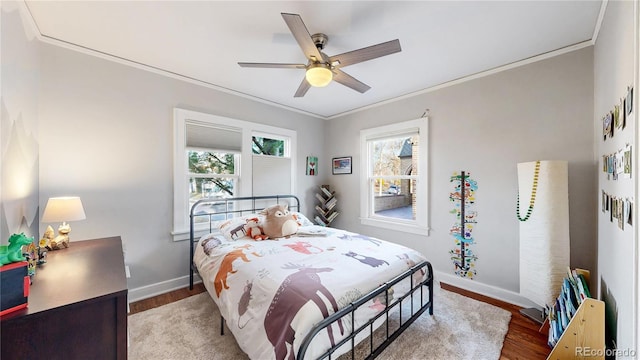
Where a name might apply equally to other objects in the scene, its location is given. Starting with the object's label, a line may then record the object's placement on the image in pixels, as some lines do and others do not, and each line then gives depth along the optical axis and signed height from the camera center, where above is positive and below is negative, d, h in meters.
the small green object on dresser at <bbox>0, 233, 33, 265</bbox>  0.93 -0.28
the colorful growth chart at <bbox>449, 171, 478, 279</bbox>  2.83 -0.56
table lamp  1.81 -0.26
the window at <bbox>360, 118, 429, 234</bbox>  3.26 +0.02
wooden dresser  0.86 -0.54
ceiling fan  1.59 +0.92
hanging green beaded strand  2.12 -0.14
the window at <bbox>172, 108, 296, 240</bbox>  2.88 +0.27
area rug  1.78 -1.31
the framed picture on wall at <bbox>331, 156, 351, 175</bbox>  4.16 +0.23
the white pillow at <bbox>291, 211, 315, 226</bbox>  3.11 -0.55
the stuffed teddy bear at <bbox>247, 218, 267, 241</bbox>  2.63 -0.58
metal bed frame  1.33 -0.80
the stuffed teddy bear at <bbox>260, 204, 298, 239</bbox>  2.68 -0.51
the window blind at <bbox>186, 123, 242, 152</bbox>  3.00 +0.56
